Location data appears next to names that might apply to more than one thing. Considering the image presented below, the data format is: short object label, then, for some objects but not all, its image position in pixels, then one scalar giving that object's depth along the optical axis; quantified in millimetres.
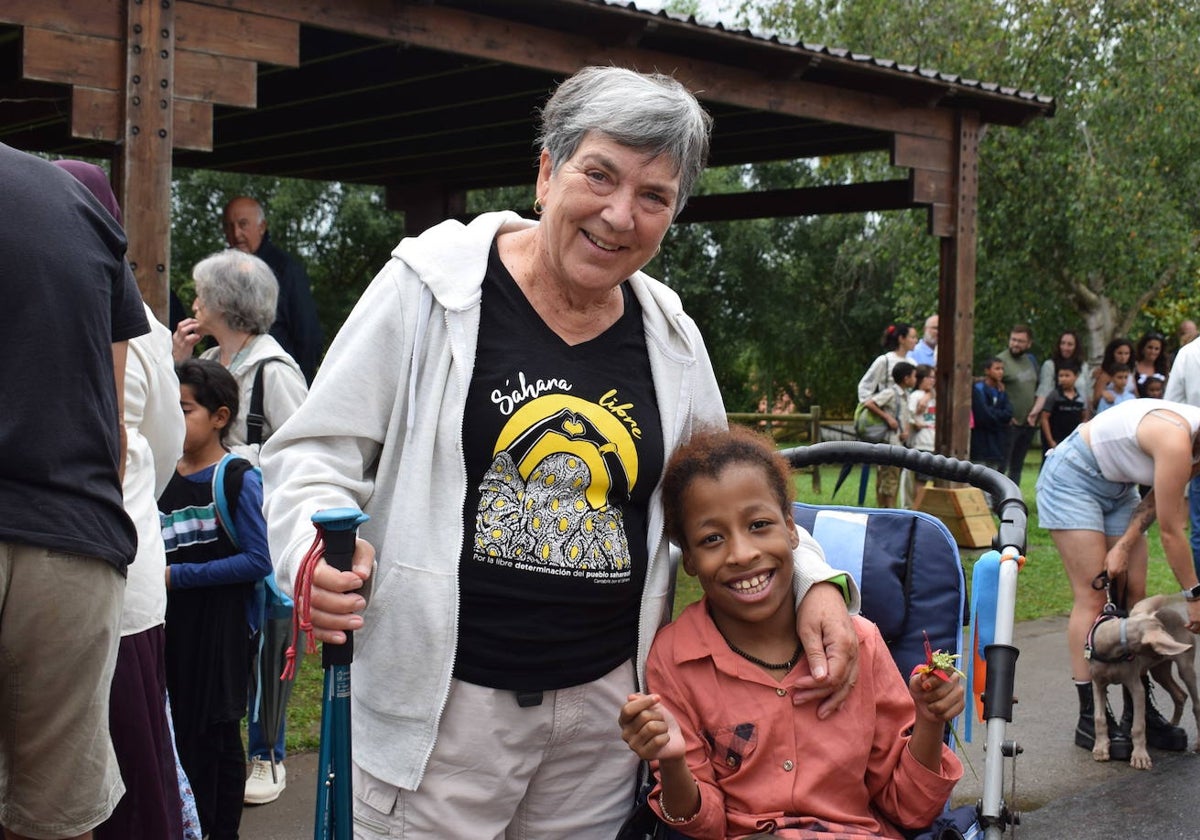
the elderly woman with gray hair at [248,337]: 4531
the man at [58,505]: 2309
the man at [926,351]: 13383
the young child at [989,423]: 13562
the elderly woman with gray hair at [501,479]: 2150
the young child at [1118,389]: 13477
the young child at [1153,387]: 12531
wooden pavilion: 5934
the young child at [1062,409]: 14273
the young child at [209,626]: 3914
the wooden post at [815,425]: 25411
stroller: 2891
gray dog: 5508
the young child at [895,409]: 12195
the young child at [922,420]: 12164
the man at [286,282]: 6277
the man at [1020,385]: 14656
